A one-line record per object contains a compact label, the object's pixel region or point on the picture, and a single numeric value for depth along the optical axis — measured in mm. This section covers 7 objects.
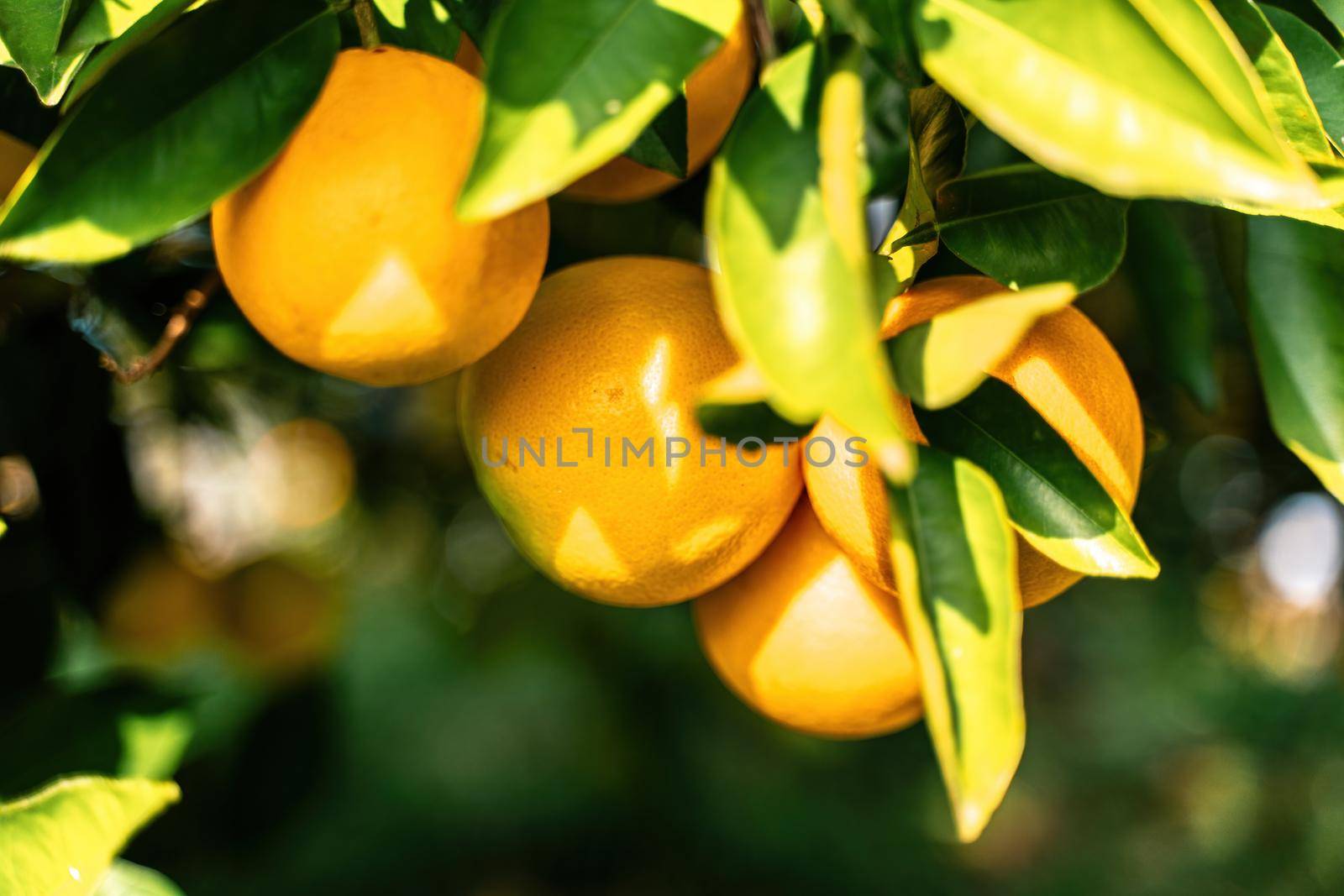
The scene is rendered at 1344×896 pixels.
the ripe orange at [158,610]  1074
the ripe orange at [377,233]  493
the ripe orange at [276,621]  1285
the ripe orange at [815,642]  645
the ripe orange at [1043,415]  558
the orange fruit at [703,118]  652
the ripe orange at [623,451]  599
